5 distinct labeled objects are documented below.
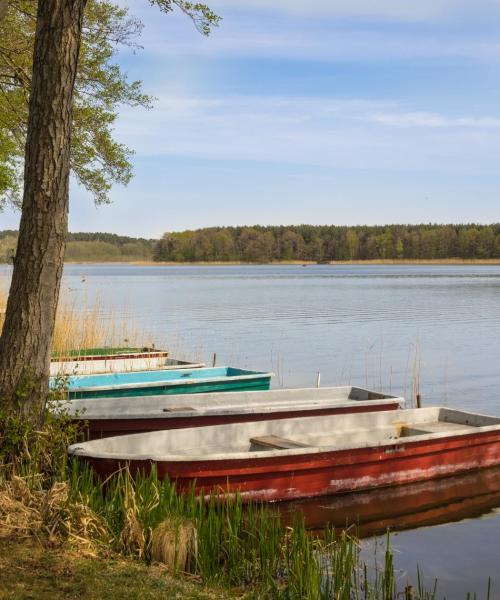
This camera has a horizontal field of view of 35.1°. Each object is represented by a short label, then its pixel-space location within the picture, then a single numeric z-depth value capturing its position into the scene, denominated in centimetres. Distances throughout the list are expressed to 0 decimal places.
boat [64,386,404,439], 929
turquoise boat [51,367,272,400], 1132
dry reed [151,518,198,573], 524
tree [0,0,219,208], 1234
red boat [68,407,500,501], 748
